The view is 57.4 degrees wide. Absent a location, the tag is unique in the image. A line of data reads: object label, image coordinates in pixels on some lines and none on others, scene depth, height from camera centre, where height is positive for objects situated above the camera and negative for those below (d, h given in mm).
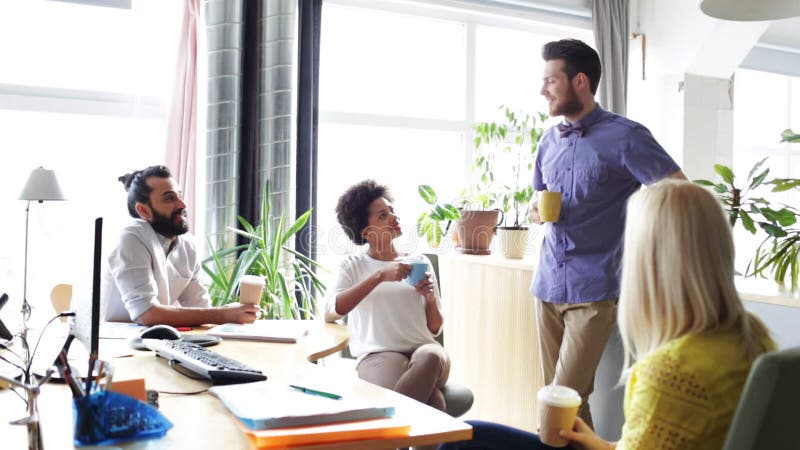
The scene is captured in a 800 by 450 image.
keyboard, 1518 -294
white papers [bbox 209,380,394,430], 1205 -310
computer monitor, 1254 -172
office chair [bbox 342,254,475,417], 2369 -544
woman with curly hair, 2303 -255
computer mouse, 1929 -280
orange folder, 1147 -328
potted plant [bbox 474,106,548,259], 3332 +453
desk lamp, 3311 +173
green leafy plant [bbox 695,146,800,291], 2344 +56
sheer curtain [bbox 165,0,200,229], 3734 +611
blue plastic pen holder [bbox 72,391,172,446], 1088 -300
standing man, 2422 +90
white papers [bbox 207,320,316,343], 2061 -301
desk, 1177 -333
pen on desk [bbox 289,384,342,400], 1352 -306
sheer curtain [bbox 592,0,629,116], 4879 +1264
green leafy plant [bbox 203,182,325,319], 3473 -193
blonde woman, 1042 -133
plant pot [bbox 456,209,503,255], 3537 +13
